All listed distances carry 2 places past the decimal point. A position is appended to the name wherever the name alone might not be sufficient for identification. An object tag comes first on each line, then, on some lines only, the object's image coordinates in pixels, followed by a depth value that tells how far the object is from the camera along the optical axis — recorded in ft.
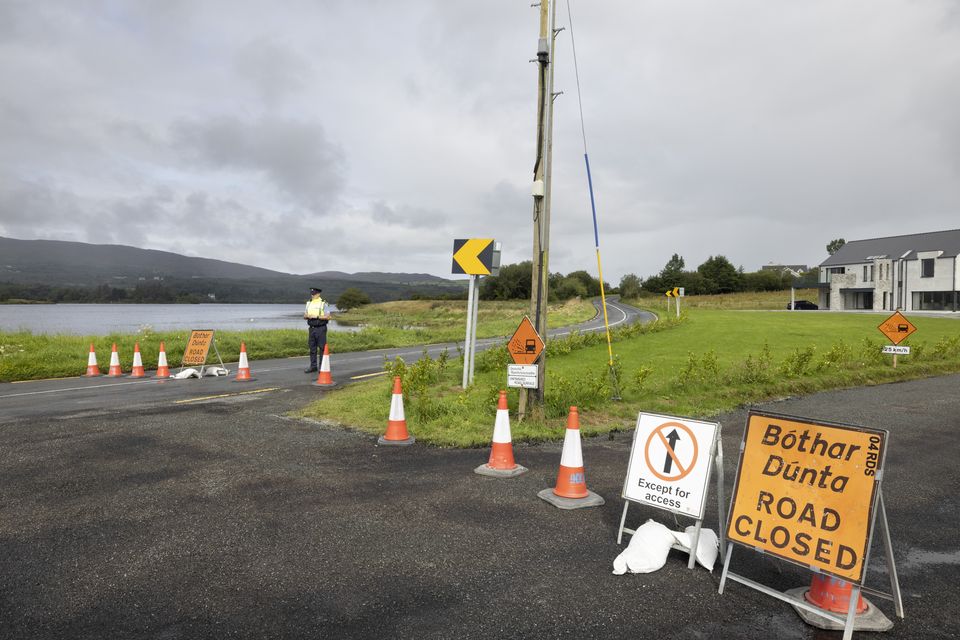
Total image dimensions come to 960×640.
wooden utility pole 28.76
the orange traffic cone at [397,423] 26.20
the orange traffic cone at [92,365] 51.61
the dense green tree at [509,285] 403.75
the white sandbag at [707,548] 14.33
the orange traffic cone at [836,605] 11.80
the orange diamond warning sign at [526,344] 27.81
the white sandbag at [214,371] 50.55
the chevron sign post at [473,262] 36.47
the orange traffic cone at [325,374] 43.98
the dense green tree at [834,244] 471.62
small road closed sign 50.78
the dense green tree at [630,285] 327.10
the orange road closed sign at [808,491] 12.28
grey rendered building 188.75
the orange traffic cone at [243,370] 47.12
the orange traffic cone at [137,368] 50.47
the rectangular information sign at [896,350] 53.36
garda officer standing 50.19
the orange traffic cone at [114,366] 51.26
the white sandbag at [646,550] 14.01
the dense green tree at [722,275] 395.89
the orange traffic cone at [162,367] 49.26
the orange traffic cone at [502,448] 21.66
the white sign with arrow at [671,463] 15.39
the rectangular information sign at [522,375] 27.86
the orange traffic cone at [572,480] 18.51
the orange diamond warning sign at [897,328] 53.62
